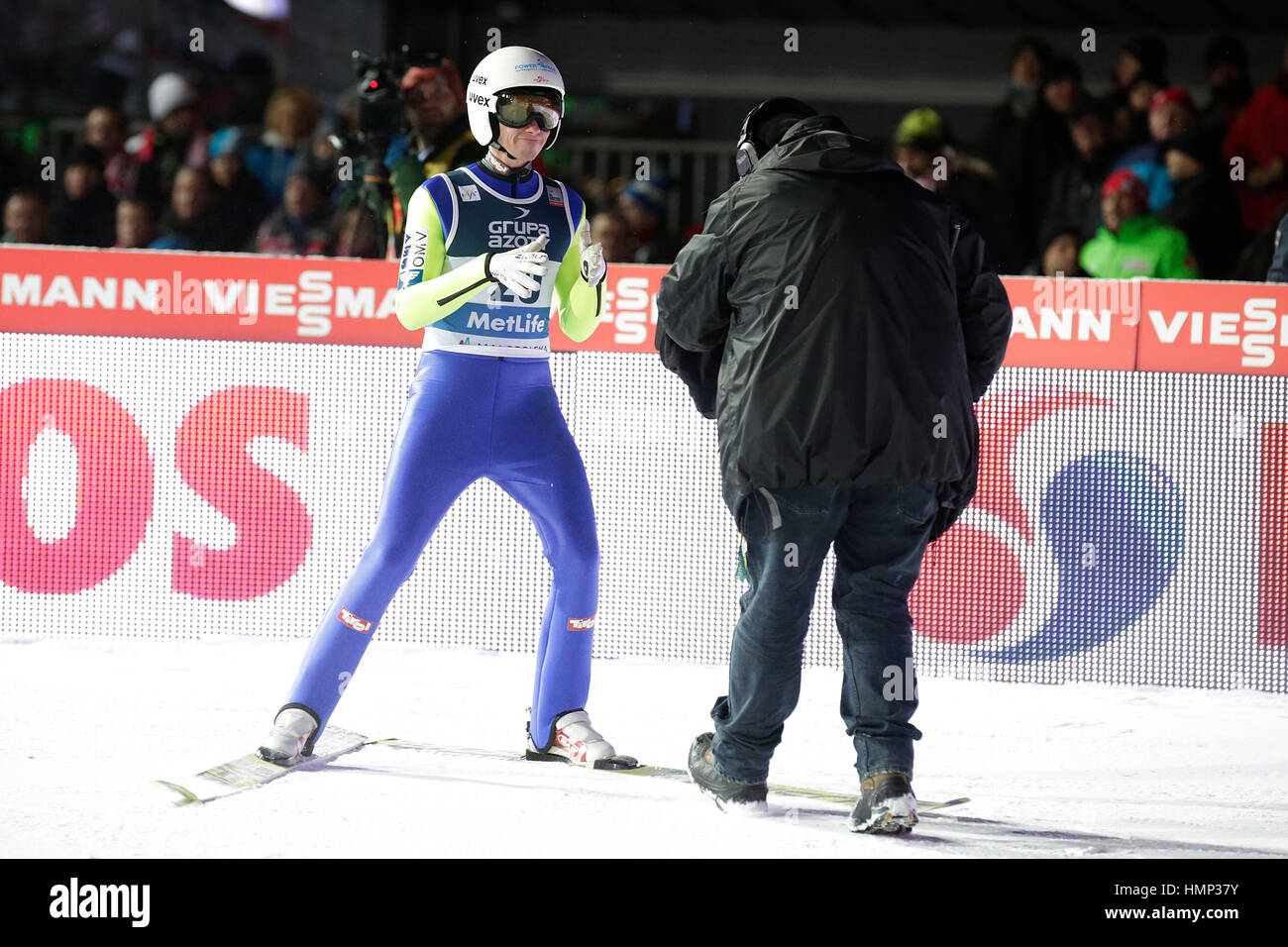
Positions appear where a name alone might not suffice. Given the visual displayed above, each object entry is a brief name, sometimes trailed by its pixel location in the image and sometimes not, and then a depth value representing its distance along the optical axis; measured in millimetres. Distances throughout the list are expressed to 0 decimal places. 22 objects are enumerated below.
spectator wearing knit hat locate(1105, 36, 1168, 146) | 14742
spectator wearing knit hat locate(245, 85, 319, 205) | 15992
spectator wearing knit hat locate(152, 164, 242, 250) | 15086
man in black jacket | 6699
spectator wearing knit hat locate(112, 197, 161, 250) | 15047
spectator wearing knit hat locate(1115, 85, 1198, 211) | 14266
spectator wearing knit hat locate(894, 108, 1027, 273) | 14133
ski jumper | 8039
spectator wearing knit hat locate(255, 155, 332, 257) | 15234
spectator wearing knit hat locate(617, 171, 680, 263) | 14058
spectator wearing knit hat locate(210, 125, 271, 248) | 15328
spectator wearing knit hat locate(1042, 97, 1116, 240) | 14437
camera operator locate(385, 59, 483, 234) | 11648
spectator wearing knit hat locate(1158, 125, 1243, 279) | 13781
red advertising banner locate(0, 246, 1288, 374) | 11070
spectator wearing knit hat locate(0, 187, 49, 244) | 15414
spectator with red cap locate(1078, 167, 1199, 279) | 13094
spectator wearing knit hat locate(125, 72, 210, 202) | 16031
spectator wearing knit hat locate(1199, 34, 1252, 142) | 15047
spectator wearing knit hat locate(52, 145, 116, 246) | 15992
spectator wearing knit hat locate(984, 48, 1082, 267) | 14852
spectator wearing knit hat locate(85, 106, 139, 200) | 16516
